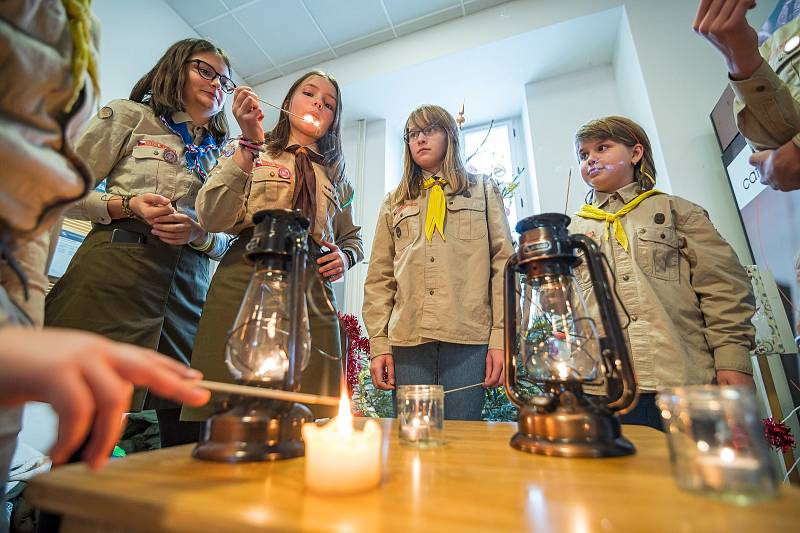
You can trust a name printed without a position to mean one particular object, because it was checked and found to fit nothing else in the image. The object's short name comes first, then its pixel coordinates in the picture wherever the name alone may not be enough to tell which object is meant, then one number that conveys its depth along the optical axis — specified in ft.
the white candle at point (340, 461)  1.04
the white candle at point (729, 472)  0.96
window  10.28
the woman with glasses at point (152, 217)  3.00
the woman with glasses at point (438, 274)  3.67
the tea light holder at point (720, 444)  0.96
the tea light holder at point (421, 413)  1.83
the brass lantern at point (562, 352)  1.52
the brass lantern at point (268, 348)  1.47
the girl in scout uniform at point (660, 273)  3.25
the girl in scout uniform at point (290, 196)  2.74
